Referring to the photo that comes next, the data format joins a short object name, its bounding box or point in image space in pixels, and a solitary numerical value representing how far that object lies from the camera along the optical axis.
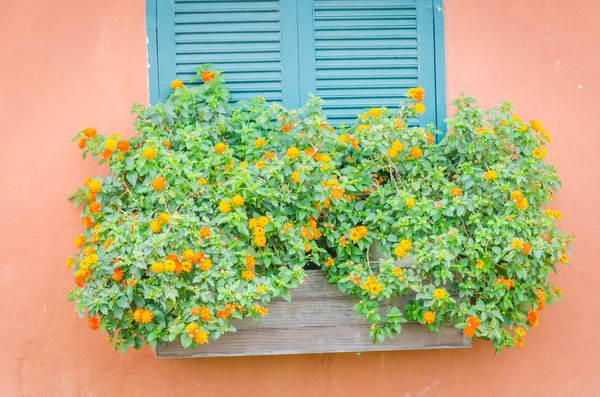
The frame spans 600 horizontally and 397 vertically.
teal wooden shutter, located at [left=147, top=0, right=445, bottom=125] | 3.50
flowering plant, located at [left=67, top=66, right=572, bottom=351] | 2.93
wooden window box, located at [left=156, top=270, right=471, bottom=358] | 3.11
